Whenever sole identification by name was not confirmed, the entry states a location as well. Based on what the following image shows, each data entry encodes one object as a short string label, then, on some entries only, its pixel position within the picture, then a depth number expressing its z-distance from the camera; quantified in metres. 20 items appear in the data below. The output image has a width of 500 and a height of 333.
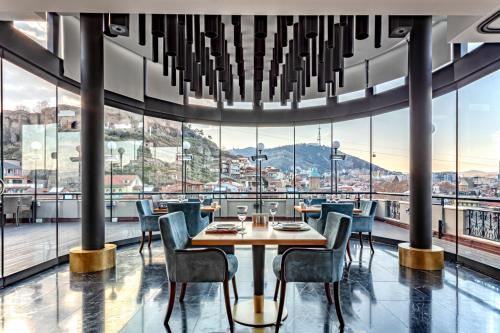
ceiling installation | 3.42
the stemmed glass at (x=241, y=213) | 3.50
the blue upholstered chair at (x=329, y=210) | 5.34
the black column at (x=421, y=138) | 5.12
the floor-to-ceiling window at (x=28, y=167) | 4.66
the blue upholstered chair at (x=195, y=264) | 3.04
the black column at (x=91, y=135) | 5.02
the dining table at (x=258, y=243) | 2.97
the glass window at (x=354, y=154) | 8.38
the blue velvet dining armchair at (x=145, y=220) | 6.26
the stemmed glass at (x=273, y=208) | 3.83
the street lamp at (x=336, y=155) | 8.19
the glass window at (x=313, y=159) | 9.46
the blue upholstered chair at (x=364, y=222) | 6.11
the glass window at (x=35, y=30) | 4.60
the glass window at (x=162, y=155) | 7.92
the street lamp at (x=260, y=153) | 7.44
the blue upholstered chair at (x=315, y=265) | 2.97
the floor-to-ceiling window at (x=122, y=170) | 7.10
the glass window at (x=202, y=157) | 9.03
